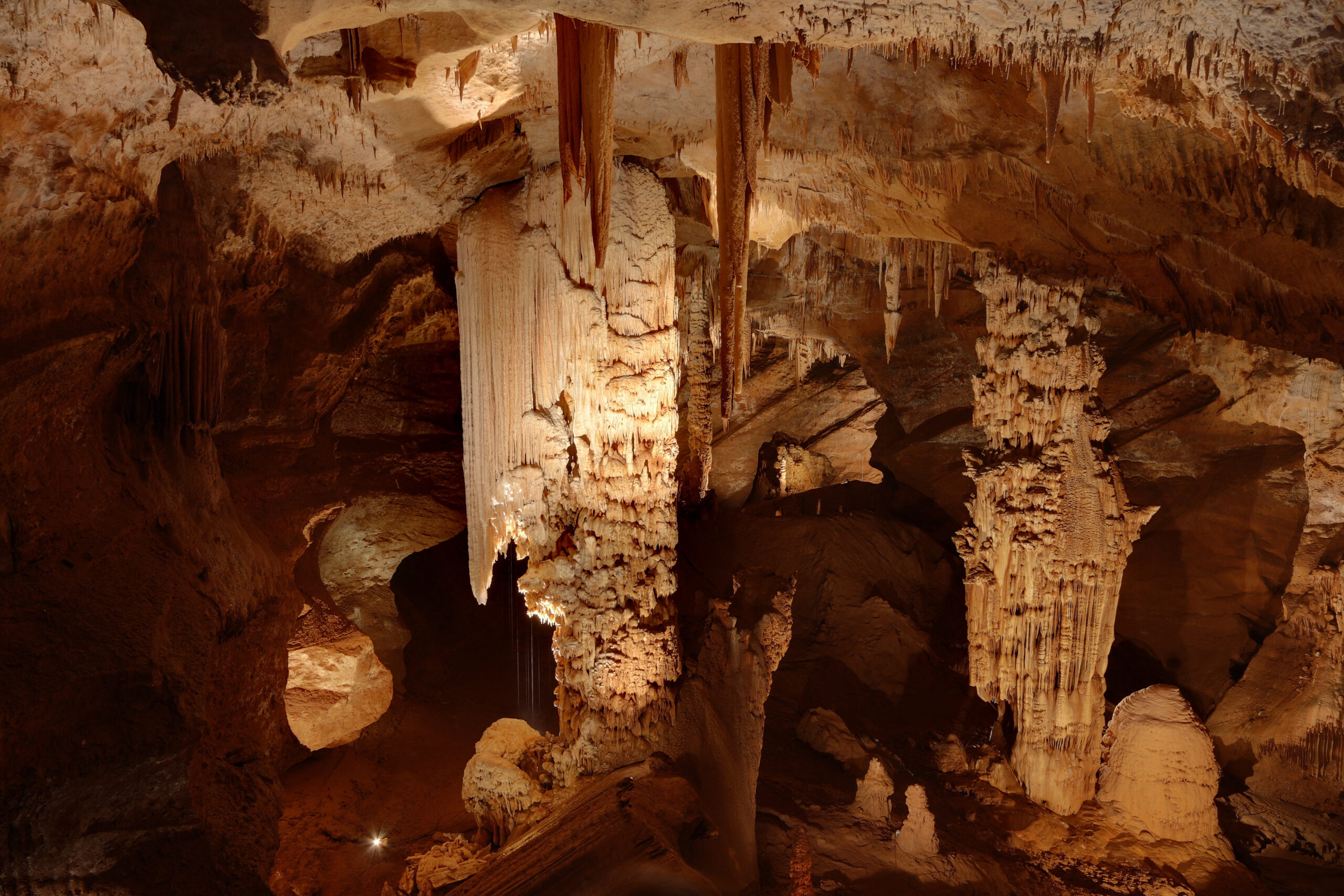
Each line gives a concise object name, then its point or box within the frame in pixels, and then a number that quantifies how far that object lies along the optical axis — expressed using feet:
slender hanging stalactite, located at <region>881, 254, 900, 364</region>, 26.05
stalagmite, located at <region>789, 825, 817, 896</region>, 19.07
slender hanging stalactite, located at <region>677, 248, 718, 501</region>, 35.12
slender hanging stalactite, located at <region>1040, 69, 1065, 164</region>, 12.96
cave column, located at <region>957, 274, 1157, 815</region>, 21.76
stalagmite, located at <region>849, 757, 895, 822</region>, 22.72
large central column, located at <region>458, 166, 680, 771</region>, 19.04
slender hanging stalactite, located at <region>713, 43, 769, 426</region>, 13.61
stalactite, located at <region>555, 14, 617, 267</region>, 13.08
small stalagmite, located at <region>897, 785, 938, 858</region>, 20.65
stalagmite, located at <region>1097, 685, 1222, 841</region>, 21.22
